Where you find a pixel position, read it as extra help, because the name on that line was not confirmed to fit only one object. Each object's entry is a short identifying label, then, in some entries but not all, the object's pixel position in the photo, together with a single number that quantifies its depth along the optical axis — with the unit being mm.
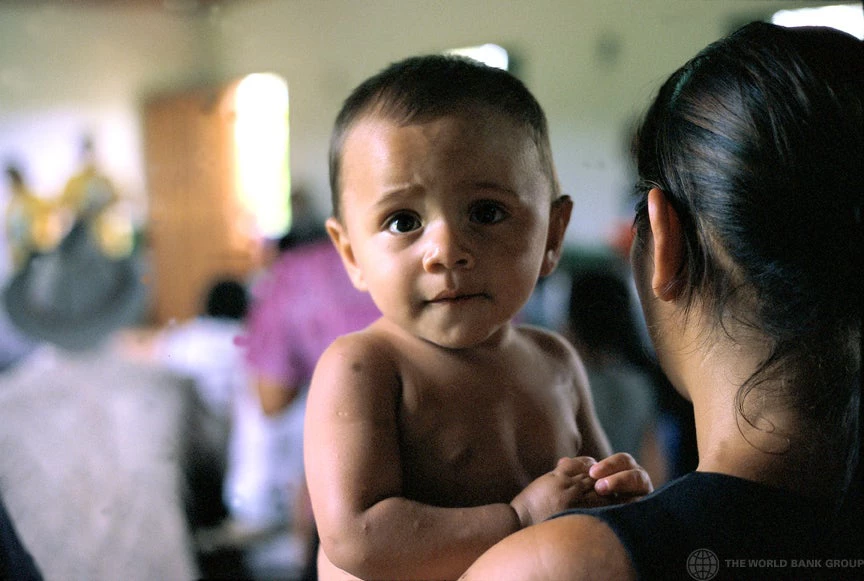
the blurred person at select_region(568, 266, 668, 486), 886
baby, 517
